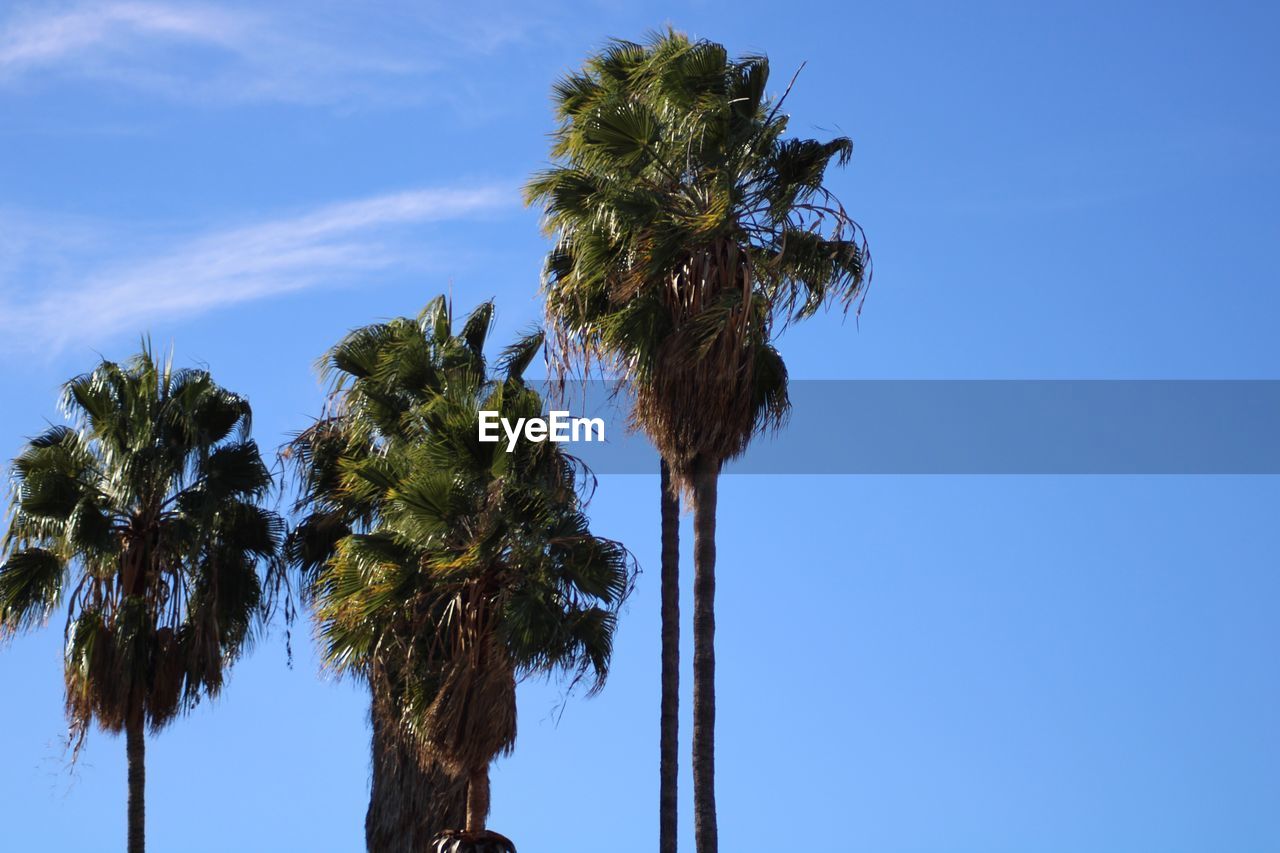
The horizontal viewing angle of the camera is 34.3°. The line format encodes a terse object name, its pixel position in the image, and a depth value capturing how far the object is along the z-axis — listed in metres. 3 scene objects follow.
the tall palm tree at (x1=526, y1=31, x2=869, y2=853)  25.42
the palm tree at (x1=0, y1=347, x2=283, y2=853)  30.03
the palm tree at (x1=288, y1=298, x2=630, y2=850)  26.34
